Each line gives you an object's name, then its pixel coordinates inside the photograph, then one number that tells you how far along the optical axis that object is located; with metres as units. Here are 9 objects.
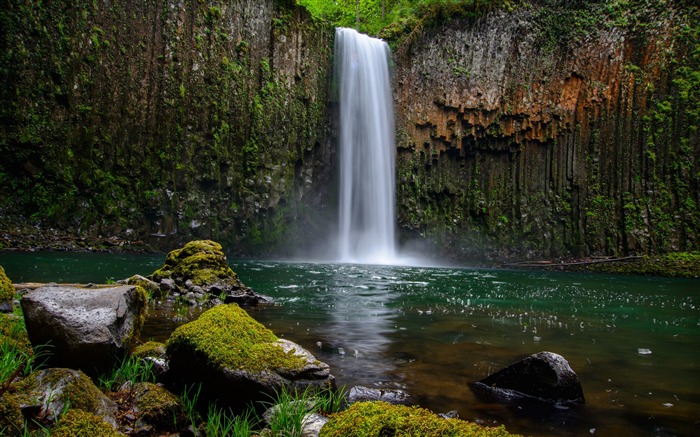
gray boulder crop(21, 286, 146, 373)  3.49
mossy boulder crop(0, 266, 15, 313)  4.97
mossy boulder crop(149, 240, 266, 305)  9.62
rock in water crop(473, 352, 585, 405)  4.41
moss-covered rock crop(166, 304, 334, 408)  3.63
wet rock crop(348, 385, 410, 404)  4.20
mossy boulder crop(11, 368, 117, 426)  2.79
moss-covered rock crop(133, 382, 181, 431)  3.21
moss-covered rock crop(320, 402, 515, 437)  2.26
